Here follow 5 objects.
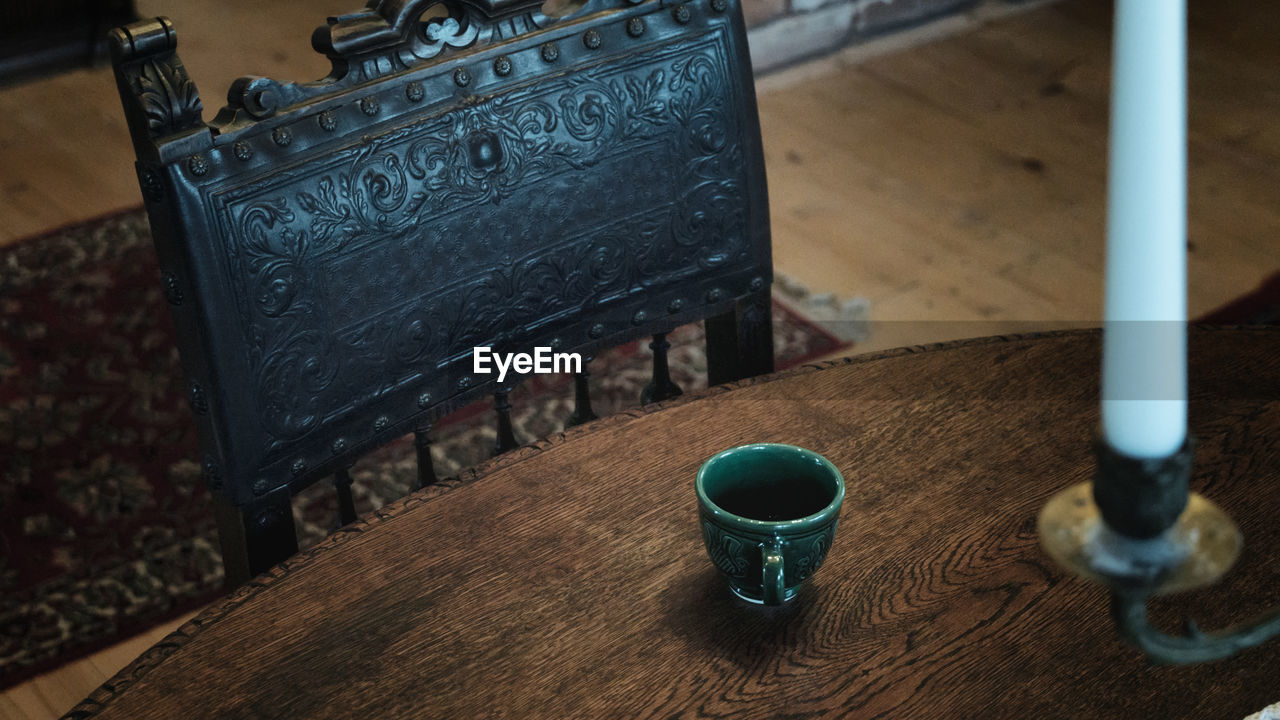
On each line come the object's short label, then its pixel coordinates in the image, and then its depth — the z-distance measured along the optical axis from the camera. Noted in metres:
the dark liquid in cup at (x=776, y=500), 0.77
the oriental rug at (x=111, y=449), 1.83
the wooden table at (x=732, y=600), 0.70
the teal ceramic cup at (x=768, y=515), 0.71
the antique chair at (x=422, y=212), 0.91
